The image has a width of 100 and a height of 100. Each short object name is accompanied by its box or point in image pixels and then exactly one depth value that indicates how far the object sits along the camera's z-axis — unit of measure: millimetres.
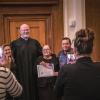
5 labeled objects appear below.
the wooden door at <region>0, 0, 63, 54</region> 5871
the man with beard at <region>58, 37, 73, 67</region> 4651
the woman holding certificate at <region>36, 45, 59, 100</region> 4535
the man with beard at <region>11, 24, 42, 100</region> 4910
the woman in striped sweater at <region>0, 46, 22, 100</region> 2883
